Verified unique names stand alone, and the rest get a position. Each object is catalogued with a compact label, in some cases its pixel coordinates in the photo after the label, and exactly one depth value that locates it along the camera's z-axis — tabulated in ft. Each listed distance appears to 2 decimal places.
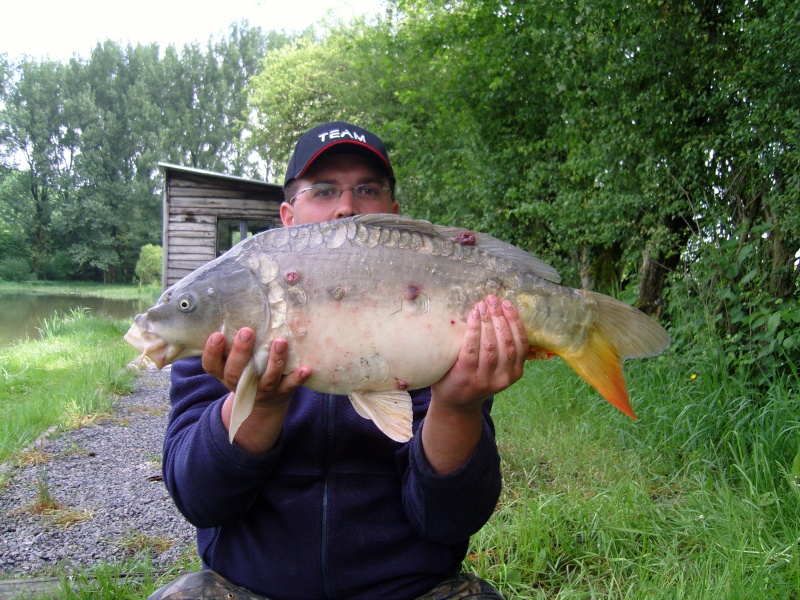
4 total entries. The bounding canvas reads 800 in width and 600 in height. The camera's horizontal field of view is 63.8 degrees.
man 4.05
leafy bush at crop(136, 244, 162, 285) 90.48
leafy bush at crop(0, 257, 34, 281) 92.99
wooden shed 33.94
